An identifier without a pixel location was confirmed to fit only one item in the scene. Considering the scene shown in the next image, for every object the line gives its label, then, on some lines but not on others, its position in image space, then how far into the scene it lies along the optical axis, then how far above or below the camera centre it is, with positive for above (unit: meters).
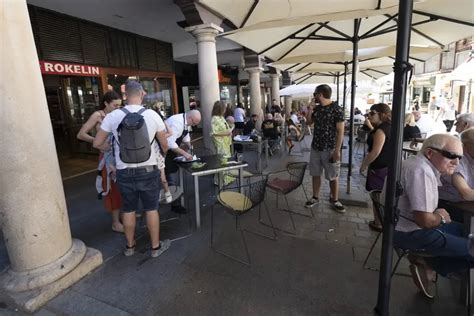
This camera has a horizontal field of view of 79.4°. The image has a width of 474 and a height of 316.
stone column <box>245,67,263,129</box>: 9.96 +0.40
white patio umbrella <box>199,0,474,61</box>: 3.44 +1.03
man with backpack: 2.54 -0.40
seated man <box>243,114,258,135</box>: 7.56 -0.66
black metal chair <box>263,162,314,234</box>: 3.55 -1.05
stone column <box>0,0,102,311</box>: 2.12 -0.53
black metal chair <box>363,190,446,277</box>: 2.08 -1.03
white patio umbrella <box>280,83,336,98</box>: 10.58 +0.35
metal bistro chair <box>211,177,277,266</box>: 2.81 -1.01
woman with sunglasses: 3.24 -0.65
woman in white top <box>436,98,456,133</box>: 11.28 -0.94
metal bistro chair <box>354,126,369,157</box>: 7.90 -1.15
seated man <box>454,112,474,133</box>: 3.72 -0.40
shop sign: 5.65 +0.91
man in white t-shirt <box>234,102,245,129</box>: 9.27 -0.52
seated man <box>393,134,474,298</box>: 1.94 -0.85
